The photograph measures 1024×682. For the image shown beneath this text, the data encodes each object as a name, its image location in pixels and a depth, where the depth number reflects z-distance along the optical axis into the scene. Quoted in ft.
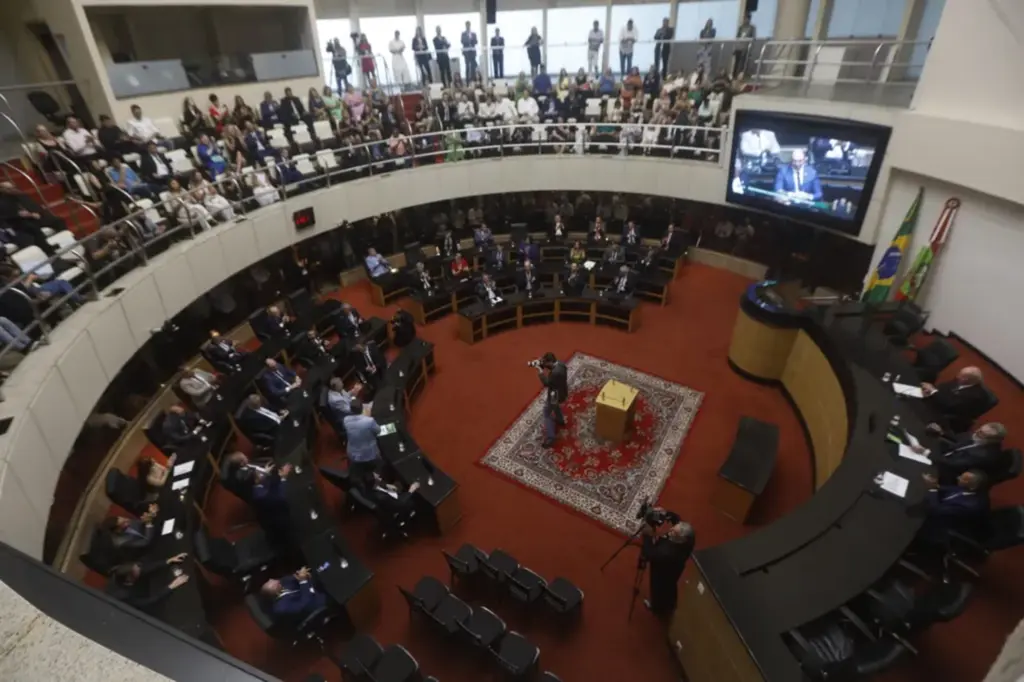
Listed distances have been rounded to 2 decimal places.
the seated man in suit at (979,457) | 17.06
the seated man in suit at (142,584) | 17.44
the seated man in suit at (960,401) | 20.02
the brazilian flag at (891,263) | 29.27
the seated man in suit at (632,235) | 42.73
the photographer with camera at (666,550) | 17.19
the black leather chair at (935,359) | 23.22
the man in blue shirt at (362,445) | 22.74
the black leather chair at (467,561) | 19.43
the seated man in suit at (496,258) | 40.63
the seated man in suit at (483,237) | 43.09
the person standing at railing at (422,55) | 52.80
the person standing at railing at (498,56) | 55.44
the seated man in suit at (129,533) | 19.12
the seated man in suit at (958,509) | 16.28
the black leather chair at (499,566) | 19.16
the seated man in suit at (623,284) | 37.09
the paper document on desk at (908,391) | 21.40
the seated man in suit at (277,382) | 27.50
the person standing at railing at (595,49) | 52.70
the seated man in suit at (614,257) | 40.32
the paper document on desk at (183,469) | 22.74
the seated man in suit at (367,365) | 30.04
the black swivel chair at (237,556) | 19.22
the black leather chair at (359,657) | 16.17
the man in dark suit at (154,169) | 32.01
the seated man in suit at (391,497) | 21.17
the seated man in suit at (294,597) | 17.16
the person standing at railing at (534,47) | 53.67
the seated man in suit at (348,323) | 33.45
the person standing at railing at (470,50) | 52.90
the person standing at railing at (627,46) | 50.85
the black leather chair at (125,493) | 21.11
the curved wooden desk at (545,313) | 35.65
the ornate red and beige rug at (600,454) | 24.40
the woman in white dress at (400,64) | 51.93
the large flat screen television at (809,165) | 30.14
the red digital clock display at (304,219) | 36.83
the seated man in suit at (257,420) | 25.26
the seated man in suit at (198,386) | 27.21
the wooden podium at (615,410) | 26.30
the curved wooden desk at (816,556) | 14.28
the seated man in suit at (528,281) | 37.81
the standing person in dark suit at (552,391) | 26.18
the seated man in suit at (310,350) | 31.65
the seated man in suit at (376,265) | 40.07
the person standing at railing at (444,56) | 52.60
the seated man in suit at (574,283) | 36.78
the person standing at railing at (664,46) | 50.21
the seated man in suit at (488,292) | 36.37
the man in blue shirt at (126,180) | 29.82
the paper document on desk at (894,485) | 17.78
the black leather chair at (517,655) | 16.44
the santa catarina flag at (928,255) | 27.66
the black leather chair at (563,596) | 18.31
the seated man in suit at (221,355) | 29.86
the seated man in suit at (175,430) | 24.38
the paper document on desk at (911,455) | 18.89
